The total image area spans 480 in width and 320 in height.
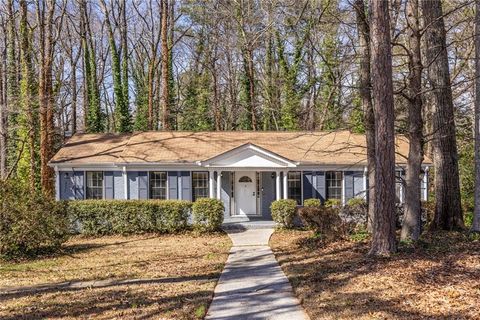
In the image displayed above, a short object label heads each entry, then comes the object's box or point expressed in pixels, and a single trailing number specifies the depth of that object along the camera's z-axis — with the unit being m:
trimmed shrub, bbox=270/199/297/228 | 15.61
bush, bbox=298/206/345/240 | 11.67
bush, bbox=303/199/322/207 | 16.72
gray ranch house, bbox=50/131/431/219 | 17.45
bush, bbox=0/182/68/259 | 11.14
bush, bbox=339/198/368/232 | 12.20
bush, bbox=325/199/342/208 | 16.64
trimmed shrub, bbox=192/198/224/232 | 14.99
